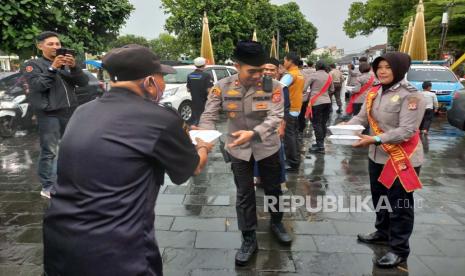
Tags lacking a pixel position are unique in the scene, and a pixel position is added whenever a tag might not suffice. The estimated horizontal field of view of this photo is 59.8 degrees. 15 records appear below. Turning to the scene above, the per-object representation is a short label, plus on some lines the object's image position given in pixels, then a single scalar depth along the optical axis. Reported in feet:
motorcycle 30.12
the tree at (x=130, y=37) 179.73
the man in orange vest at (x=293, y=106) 20.56
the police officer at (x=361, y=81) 28.60
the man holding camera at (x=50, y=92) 15.53
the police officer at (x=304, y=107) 26.12
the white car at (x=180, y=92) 36.63
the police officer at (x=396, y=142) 10.77
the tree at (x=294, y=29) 175.73
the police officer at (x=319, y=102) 24.94
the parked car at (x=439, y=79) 41.93
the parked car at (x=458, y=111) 30.68
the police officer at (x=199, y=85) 28.60
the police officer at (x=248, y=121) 11.17
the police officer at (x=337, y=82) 44.37
